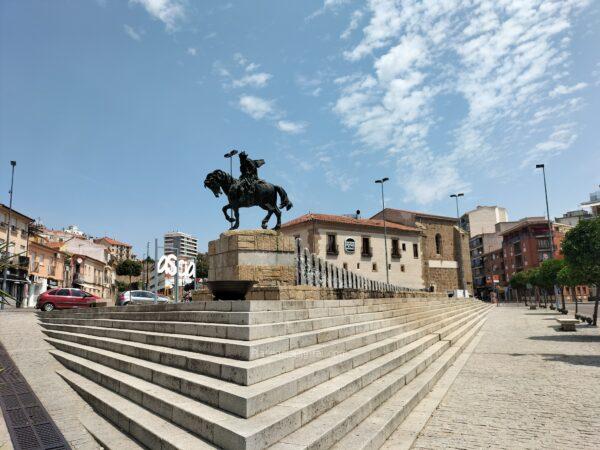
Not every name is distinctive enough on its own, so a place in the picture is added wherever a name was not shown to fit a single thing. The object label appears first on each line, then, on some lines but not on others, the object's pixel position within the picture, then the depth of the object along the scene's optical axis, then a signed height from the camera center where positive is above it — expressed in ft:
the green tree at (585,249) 45.19 +2.93
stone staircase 11.66 -3.84
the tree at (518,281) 155.37 -2.09
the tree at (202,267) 234.05 +8.72
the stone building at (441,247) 146.51 +11.43
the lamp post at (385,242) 124.16 +11.54
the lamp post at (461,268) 150.13 +3.31
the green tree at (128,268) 276.41 +10.60
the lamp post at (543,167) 113.89 +31.28
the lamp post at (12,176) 99.96 +28.80
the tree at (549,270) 94.01 +1.17
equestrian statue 35.37 +8.22
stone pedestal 31.91 +1.92
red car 64.59 -2.50
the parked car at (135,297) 69.72 -2.64
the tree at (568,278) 50.00 -0.45
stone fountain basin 21.40 -0.38
